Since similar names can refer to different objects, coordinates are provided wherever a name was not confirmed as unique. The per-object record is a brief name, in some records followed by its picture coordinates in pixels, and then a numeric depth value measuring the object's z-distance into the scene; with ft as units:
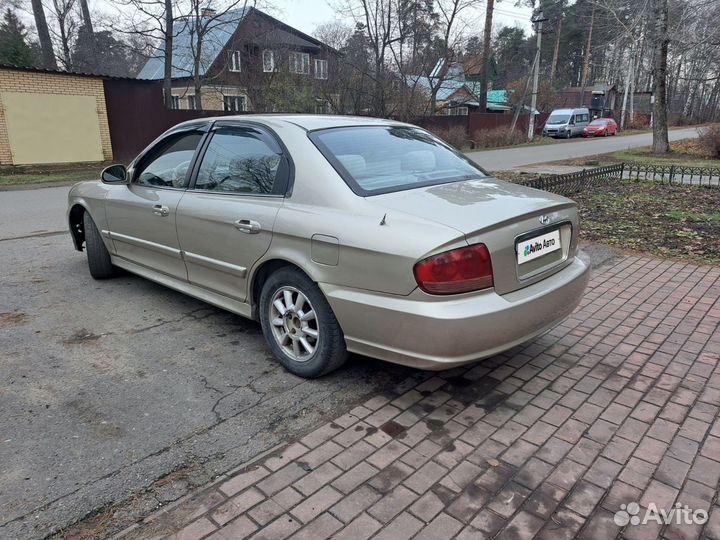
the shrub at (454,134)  90.27
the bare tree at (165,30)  63.72
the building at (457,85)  95.14
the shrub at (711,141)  61.05
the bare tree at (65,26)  93.81
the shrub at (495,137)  96.02
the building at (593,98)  189.74
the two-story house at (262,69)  79.00
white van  130.62
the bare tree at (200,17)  66.23
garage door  53.78
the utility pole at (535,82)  99.35
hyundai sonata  9.10
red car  134.23
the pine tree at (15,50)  81.97
